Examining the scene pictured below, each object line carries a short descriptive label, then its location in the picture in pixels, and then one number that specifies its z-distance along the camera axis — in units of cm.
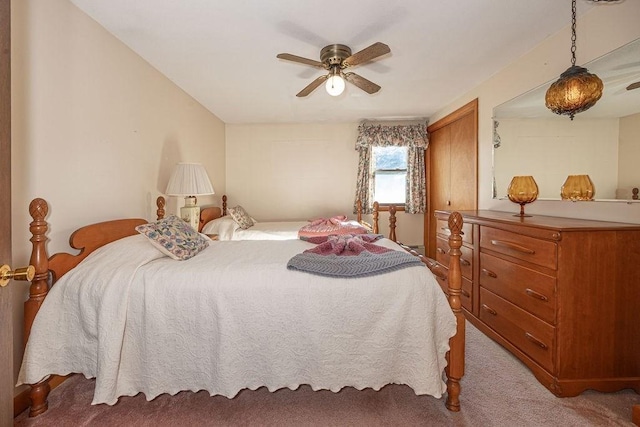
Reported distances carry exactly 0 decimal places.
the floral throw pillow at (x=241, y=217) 371
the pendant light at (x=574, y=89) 190
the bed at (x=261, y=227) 338
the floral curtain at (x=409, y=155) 470
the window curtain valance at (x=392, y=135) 469
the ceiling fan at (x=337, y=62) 215
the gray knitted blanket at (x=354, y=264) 152
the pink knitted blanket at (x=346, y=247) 193
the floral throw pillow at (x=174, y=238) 187
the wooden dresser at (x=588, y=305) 167
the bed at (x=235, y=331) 146
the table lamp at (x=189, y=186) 272
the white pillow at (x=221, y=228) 340
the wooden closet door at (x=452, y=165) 351
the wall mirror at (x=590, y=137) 177
